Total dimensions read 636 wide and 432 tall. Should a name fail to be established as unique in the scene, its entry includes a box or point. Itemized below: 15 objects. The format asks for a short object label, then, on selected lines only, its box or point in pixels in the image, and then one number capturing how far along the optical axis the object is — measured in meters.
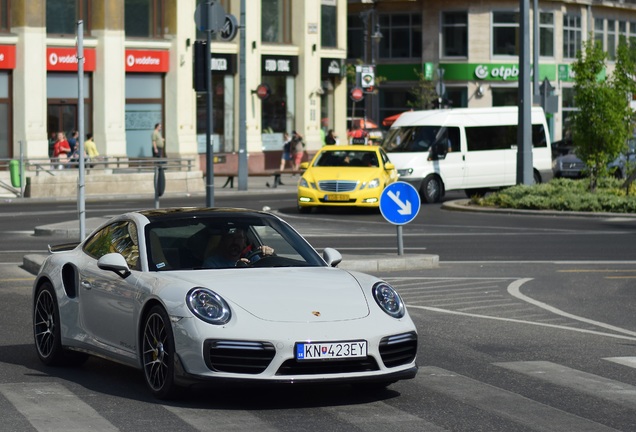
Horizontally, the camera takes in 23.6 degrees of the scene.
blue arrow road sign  20.70
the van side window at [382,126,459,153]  38.53
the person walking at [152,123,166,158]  49.91
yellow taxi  33.25
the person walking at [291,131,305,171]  54.19
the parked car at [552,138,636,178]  47.78
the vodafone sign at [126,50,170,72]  50.59
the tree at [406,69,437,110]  75.00
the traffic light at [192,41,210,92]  21.33
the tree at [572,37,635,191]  34.88
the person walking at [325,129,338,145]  54.78
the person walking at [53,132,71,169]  45.56
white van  37.97
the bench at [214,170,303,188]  45.84
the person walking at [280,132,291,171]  53.97
